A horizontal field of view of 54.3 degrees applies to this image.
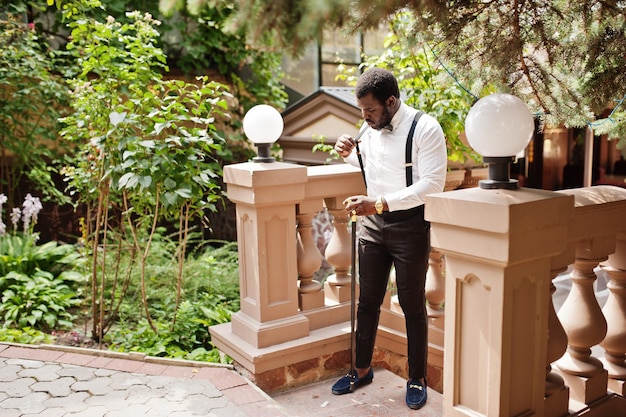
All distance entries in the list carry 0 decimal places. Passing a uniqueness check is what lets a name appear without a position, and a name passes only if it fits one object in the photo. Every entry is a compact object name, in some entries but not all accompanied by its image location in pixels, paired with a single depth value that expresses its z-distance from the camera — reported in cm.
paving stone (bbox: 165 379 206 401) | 355
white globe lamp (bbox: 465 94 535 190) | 245
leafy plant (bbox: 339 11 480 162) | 523
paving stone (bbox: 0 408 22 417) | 335
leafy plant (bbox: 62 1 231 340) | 438
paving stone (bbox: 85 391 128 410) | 345
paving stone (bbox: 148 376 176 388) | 371
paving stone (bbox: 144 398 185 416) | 336
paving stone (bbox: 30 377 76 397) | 362
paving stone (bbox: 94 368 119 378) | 388
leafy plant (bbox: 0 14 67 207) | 678
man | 331
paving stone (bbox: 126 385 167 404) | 351
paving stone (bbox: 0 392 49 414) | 342
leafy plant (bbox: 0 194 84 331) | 522
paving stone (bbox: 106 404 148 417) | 334
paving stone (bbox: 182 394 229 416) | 337
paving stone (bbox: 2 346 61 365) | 415
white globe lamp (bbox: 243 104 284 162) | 394
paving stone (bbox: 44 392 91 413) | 342
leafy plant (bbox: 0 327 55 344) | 470
